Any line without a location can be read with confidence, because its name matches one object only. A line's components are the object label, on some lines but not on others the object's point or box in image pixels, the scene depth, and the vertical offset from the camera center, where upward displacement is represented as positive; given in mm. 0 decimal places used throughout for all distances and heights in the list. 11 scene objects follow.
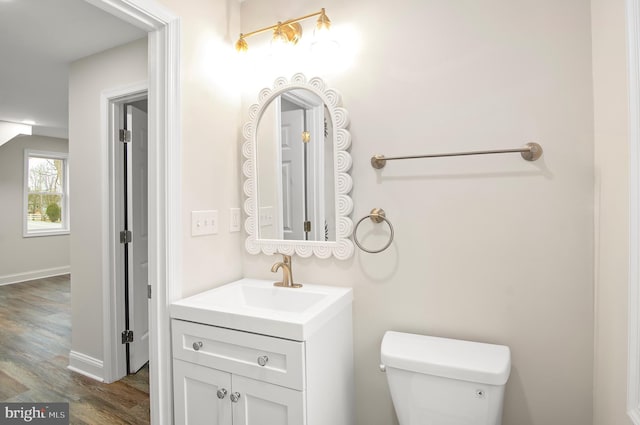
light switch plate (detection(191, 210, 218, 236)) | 1582 -49
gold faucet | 1650 -304
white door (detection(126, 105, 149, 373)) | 2553 -196
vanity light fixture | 1663 +890
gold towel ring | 1479 -44
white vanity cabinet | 1171 -613
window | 5523 +353
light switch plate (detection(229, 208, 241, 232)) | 1822 -44
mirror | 1602 +198
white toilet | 1150 -606
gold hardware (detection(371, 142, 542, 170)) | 1272 +215
